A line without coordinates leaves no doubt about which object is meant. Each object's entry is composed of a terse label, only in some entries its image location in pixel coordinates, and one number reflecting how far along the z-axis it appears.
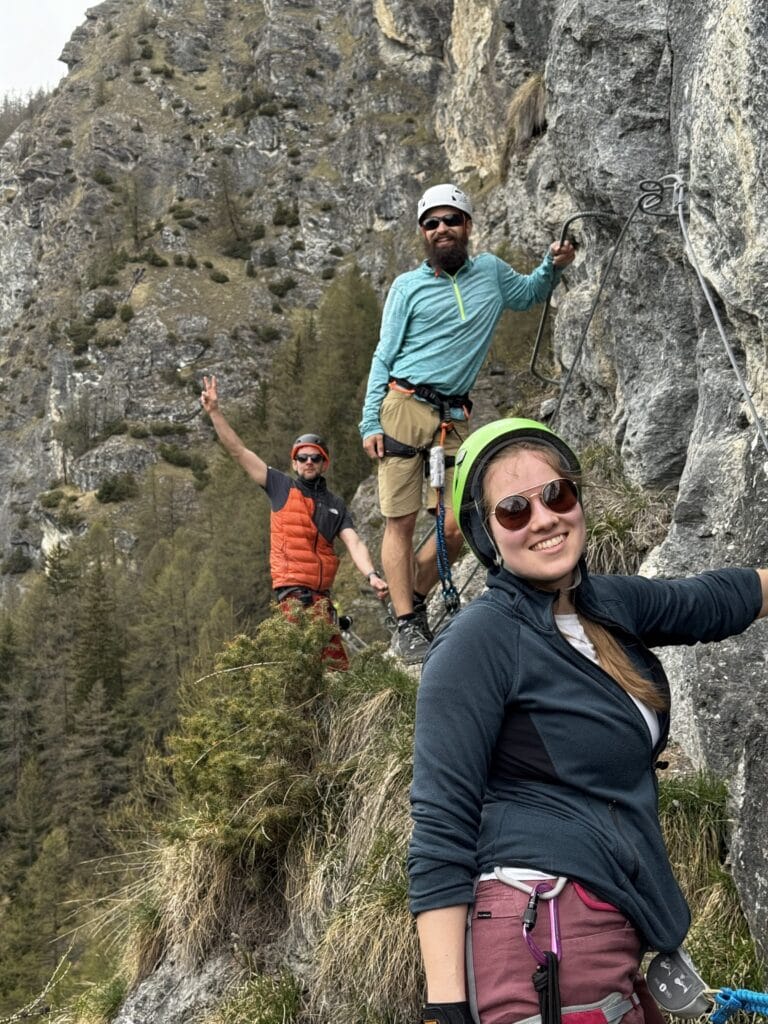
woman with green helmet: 1.49
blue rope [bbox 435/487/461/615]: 4.84
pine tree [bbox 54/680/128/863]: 27.88
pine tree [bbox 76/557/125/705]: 37.03
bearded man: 4.71
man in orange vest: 5.90
